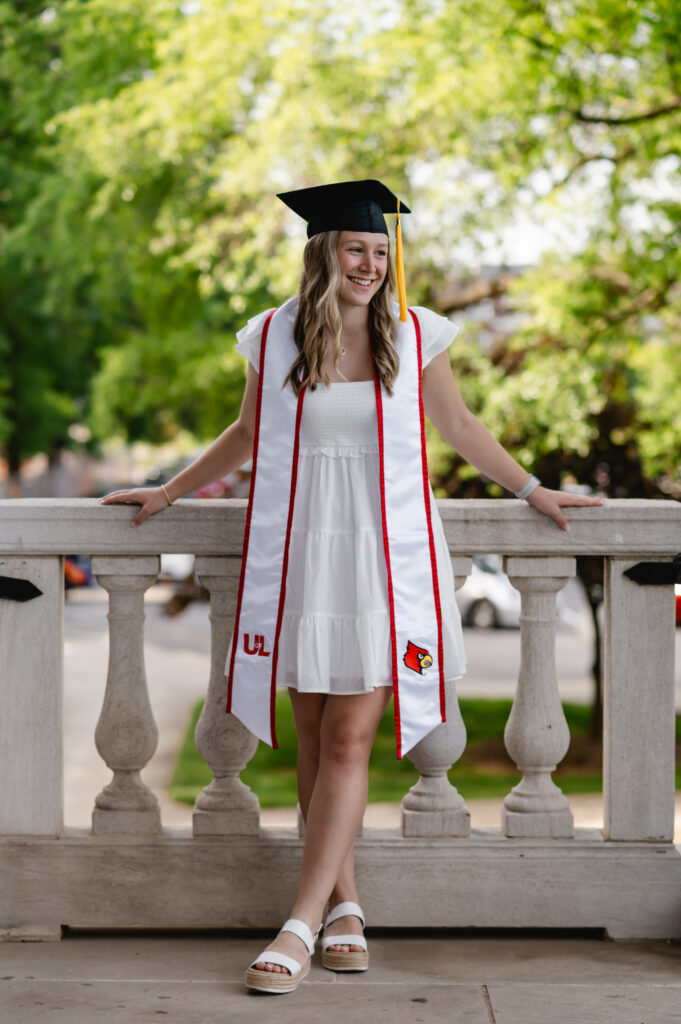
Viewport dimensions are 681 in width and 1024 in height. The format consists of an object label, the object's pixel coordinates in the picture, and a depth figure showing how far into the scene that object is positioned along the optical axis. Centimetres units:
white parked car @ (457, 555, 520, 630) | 2545
